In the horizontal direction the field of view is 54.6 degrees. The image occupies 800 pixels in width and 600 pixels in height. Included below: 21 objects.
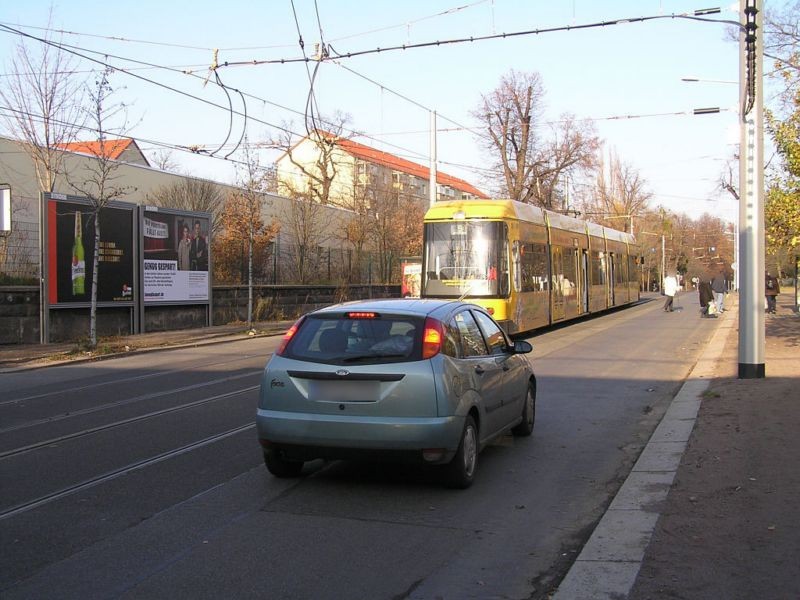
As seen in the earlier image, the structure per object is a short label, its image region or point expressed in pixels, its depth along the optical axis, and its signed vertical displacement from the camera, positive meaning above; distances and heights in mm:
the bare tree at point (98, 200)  18422 +2116
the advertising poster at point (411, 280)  30111 +112
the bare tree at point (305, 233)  34281 +2380
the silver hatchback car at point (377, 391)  5988 -861
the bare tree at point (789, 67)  14102 +4001
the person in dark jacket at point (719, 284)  28859 -64
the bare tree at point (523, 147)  54688 +9625
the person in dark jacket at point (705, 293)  29422 -407
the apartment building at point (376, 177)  52322 +12484
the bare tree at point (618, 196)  81269 +9304
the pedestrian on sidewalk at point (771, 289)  27781 -244
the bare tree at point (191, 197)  35375 +3995
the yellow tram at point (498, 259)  18594 +604
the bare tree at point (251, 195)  25609 +3205
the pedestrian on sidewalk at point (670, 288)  32531 -236
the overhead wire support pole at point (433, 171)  30469 +4395
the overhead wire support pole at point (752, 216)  11445 +981
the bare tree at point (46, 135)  22344 +4567
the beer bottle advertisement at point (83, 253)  19844 +828
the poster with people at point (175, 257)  23016 +823
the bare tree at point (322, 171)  48847 +7753
